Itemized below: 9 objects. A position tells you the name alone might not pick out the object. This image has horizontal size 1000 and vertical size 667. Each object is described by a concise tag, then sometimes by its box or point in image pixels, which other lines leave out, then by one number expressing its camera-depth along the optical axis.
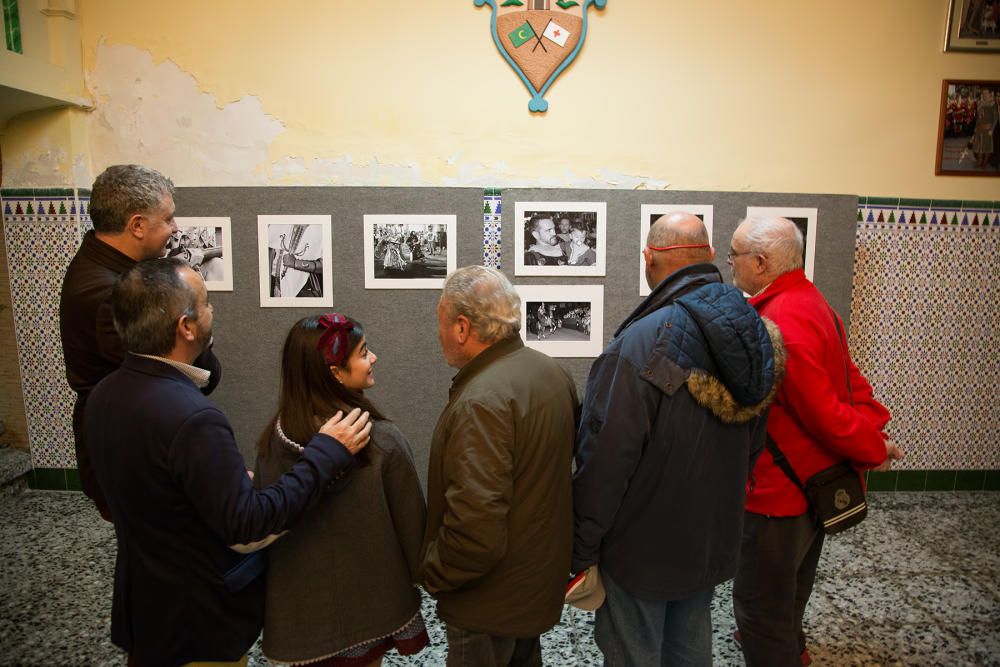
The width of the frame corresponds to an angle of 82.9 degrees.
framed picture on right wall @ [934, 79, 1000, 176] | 4.00
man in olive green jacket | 1.49
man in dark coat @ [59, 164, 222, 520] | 1.92
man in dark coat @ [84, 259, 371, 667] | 1.33
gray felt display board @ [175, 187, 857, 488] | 3.72
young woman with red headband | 1.55
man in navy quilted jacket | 1.59
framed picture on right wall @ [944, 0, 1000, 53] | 3.90
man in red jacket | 1.97
